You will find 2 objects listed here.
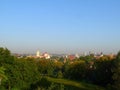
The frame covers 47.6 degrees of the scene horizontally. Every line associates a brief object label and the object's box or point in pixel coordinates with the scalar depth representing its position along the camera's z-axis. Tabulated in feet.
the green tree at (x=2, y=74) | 51.33
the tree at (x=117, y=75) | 63.89
